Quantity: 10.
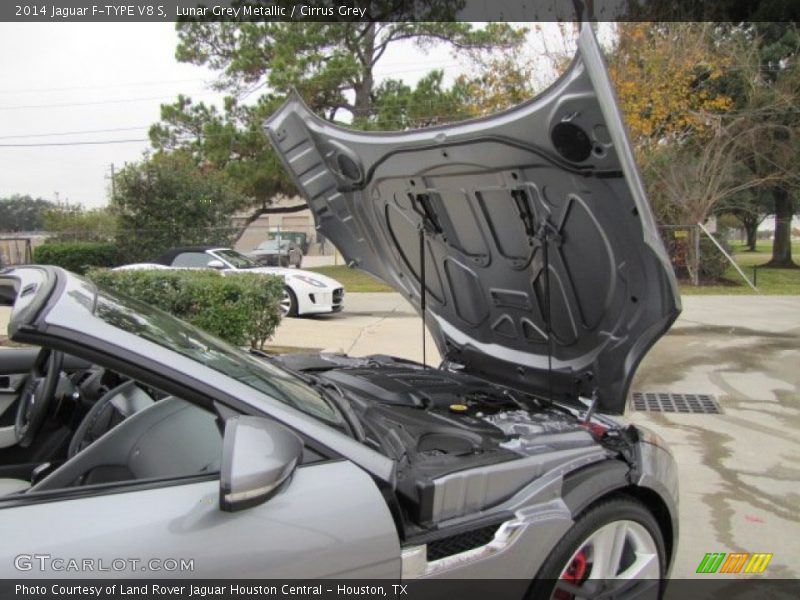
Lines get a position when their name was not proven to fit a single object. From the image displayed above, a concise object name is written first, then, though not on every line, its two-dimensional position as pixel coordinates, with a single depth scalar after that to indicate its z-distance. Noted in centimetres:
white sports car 1162
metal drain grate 599
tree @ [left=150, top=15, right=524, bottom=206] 2206
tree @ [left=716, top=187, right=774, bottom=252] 2477
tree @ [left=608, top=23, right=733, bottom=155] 1659
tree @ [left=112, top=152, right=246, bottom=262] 1633
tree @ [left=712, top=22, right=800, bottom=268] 1981
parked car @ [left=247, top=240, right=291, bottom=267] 2993
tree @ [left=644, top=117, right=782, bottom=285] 1914
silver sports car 160
